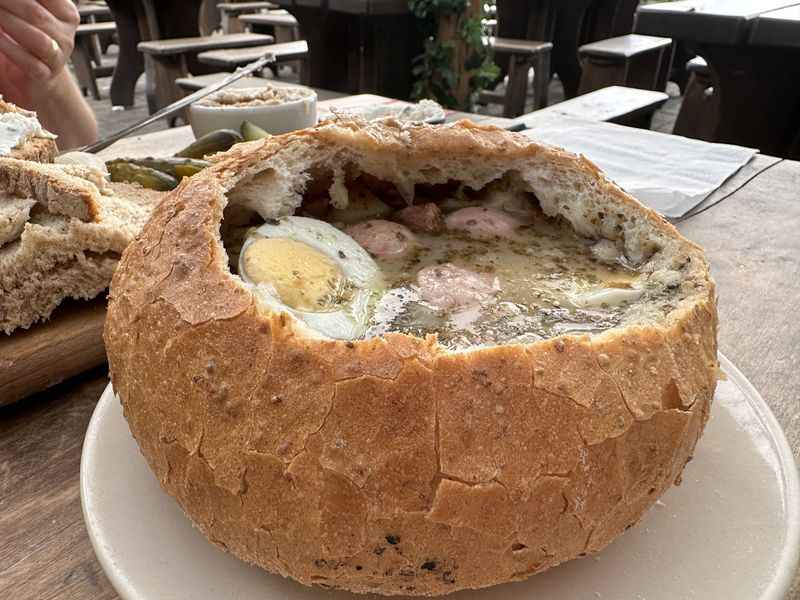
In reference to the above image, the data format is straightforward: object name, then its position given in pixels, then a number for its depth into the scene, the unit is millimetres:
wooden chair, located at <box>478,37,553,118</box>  1479
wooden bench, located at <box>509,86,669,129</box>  683
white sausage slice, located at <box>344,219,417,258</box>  237
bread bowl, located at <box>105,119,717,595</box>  150
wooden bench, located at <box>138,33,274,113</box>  1272
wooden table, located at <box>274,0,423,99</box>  1244
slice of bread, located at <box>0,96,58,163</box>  348
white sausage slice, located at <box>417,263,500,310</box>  214
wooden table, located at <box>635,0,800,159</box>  861
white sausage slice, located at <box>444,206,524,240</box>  250
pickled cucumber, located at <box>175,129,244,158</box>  413
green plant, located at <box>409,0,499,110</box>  1221
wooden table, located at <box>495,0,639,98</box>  1608
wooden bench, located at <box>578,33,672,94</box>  1249
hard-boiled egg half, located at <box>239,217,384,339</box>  192
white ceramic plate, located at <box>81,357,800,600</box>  160
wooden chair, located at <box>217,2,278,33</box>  2421
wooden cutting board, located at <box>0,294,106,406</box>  249
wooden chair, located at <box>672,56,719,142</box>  1096
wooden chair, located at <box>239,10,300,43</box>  1999
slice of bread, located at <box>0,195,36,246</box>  272
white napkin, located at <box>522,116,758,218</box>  465
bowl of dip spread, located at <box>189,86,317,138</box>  463
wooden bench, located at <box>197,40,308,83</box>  1287
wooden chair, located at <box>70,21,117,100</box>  1826
